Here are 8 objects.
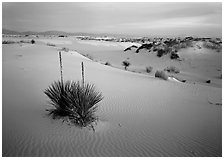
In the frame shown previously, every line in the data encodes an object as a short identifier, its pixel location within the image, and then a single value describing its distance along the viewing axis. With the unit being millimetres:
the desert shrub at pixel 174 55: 20756
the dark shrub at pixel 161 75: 10757
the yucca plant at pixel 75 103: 4398
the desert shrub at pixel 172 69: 16391
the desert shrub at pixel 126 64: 18648
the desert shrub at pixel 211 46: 22286
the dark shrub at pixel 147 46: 25684
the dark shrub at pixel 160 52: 22344
